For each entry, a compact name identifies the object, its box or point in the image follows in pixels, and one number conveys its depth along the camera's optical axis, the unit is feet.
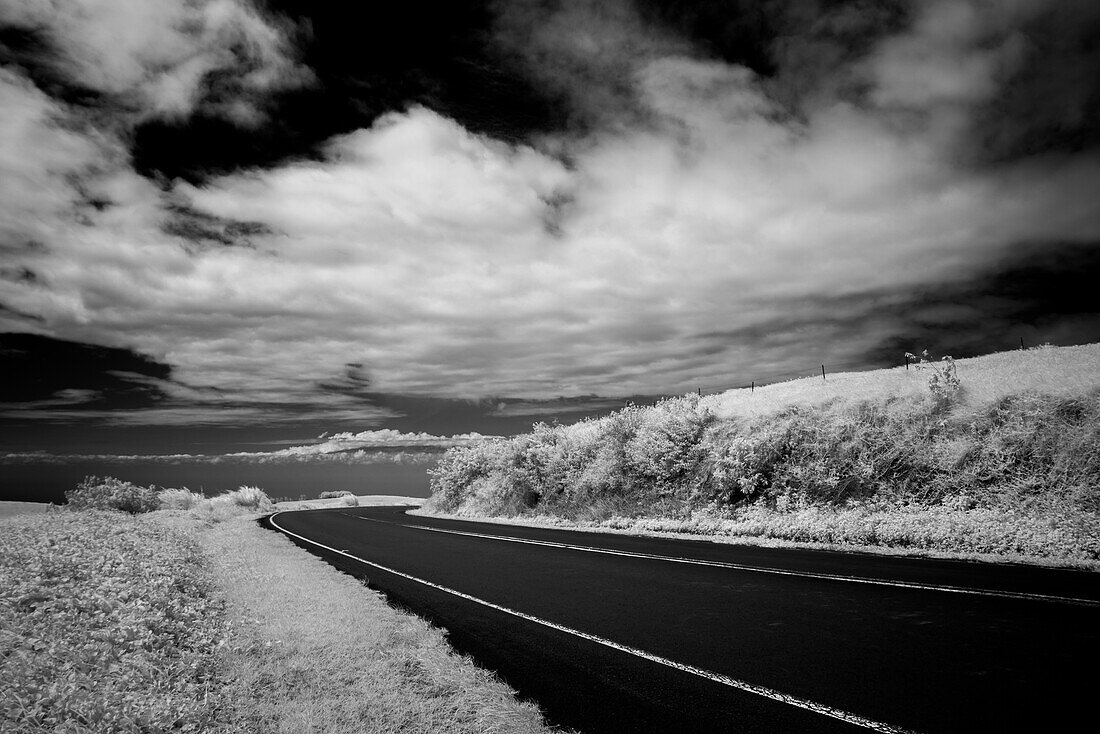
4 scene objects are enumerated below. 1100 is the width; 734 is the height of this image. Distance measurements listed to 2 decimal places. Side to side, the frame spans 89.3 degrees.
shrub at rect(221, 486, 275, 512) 159.34
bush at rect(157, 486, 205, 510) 126.72
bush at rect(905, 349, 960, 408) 58.49
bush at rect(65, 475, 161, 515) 96.22
